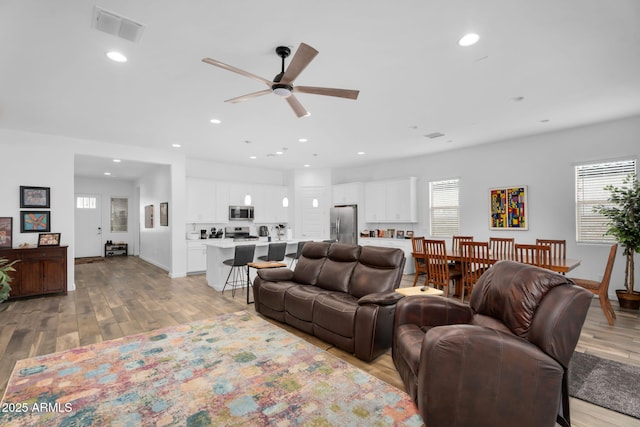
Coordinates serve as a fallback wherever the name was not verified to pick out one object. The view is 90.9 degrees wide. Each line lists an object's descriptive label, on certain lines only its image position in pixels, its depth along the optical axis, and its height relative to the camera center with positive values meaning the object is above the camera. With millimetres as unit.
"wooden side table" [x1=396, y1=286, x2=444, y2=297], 3000 -762
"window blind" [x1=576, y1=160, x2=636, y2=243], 5016 +337
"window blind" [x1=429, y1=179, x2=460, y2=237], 7023 +123
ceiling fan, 2383 +1130
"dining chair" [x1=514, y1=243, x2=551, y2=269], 4125 -610
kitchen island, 5746 -827
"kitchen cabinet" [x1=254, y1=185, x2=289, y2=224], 9047 +290
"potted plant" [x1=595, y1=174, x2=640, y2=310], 4273 -236
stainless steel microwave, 8469 +54
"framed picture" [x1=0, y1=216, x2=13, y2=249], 5180 -247
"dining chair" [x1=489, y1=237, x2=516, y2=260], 4628 -630
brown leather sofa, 2938 -905
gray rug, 2254 -1367
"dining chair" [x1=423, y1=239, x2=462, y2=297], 4988 -852
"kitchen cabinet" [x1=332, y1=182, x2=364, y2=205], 8586 +579
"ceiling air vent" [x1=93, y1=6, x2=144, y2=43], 2349 +1492
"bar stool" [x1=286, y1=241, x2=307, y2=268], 6051 -813
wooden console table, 5031 -896
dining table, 3938 -673
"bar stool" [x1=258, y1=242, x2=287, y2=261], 5574 -659
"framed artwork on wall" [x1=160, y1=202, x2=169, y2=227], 7465 +40
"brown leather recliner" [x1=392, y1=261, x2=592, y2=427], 1726 -872
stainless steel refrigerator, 8727 -254
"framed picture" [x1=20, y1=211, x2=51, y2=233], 5363 -76
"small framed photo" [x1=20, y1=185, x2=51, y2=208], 5348 +343
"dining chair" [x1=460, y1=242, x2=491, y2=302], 4698 -736
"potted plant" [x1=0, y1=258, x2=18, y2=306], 2621 -687
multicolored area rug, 2096 -1340
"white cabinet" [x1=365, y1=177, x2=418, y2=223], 7602 +324
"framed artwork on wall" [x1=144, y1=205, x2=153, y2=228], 8808 -7
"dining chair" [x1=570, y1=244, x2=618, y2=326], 3846 -955
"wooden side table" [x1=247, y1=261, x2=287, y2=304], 4520 -740
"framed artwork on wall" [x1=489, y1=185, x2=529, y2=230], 5941 +86
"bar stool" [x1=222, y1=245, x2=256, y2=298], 5199 -827
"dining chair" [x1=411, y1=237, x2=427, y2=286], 5527 -915
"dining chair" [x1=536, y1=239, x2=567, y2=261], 4682 -495
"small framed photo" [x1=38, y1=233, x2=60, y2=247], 5453 -393
